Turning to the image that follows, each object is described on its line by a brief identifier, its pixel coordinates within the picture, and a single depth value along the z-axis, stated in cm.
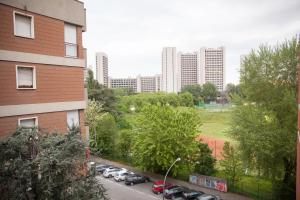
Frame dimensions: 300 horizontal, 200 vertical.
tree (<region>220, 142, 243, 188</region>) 2653
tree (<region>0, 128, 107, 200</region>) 767
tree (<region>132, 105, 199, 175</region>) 2769
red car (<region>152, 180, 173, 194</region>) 2676
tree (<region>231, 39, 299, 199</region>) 2269
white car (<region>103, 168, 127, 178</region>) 3161
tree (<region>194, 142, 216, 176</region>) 2859
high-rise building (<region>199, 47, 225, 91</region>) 18675
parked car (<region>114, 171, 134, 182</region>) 3030
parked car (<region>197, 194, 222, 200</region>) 2444
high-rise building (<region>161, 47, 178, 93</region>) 18125
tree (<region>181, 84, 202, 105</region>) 13802
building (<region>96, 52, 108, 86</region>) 16438
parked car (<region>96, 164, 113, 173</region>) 3321
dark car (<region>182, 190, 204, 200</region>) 2514
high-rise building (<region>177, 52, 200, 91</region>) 18988
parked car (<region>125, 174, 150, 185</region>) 2905
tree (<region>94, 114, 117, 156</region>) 3862
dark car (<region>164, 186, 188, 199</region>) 2561
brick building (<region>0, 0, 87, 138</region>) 915
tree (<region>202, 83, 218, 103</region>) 13975
